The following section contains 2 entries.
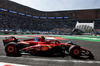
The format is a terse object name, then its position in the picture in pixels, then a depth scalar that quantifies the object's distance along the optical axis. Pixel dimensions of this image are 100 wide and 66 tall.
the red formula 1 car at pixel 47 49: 4.21
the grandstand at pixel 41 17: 43.07
